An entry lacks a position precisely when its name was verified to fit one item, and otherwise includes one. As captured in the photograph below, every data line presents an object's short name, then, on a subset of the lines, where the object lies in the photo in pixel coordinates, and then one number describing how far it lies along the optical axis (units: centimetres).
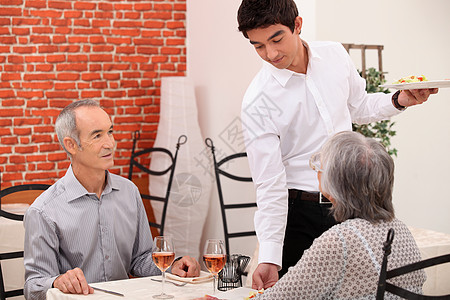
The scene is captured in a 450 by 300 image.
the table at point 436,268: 345
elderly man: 242
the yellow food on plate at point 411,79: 241
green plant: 427
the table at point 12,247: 371
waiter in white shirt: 231
